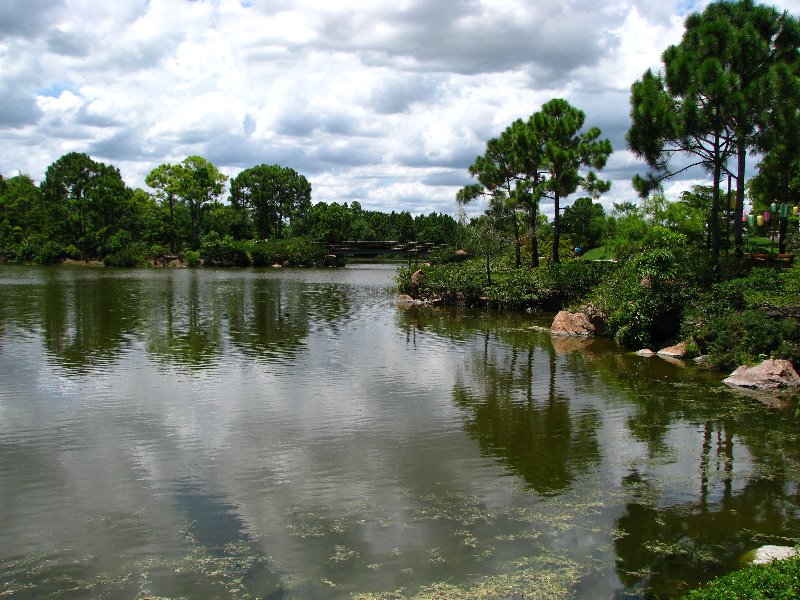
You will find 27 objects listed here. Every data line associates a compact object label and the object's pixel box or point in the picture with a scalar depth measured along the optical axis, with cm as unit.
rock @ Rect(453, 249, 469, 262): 4701
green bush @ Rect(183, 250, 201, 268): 8038
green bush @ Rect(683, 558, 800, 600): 546
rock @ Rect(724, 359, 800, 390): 1566
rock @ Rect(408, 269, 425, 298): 3731
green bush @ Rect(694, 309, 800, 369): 1706
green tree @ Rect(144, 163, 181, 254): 8961
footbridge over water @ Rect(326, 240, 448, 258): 9756
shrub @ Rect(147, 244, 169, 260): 7975
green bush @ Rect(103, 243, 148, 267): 7606
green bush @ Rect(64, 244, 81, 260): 7812
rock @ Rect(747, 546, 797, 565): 691
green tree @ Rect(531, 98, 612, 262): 3600
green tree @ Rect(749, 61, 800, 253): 2247
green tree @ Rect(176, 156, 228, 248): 8875
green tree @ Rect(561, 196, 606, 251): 4128
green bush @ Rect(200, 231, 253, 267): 8175
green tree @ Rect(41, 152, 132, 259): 7925
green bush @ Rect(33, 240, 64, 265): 7675
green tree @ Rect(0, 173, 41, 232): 8775
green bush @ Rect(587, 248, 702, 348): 2147
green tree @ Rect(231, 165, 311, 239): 10496
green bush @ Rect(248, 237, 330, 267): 8425
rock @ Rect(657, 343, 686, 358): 2025
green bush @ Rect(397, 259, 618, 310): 3209
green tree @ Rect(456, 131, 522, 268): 4025
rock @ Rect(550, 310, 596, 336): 2516
